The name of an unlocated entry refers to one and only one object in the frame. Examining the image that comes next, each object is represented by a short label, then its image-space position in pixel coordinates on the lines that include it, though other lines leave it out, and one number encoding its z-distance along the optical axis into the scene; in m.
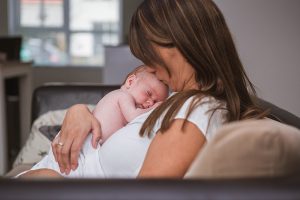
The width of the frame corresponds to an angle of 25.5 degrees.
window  7.19
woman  0.99
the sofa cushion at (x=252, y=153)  0.83
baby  1.28
